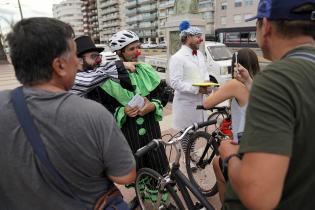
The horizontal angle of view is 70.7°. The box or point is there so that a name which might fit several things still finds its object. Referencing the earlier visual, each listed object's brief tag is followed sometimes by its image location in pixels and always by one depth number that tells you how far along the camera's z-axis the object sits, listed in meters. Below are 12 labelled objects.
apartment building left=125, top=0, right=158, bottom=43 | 61.81
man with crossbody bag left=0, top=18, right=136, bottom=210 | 0.96
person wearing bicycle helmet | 1.97
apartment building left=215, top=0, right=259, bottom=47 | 23.28
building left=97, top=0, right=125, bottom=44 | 71.67
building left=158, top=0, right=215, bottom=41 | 46.67
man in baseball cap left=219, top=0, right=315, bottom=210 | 0.73
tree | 17.60
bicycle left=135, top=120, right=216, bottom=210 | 1.72
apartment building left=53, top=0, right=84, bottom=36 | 91.80
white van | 8.14
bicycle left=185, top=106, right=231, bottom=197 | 2.49
